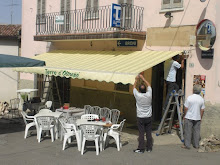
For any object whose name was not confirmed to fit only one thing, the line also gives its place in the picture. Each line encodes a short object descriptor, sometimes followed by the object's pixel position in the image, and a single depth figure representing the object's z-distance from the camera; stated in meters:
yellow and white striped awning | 10.50
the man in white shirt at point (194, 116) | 9.95
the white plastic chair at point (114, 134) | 9.73
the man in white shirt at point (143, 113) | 9.27
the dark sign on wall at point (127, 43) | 13.50
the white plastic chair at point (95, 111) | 12.82
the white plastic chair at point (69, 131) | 9.63
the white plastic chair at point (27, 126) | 10.95
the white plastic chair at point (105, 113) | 12.37
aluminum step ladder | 11.01
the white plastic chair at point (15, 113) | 16.06
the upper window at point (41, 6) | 18.23
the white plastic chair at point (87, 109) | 12.71
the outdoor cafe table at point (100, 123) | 9.04
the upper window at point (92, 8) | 15.14
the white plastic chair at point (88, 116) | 10.47
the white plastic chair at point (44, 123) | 10.48
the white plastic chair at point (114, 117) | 11.91
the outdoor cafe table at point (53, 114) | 10.62
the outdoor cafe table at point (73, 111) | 11.67
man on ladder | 11.36
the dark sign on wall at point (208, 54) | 10.94
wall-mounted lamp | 11.86
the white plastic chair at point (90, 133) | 9.09
